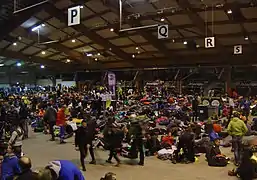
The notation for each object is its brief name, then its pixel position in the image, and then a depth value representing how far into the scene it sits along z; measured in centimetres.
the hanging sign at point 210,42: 1415
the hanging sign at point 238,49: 1728
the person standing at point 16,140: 699
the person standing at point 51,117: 1234
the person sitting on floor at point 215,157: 879
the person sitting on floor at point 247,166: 688
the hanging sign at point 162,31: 1263
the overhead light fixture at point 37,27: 2072
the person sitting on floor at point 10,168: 508
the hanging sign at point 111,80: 2021
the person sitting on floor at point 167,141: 1046
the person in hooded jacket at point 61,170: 367
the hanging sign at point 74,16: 1092
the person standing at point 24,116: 1242
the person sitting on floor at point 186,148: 917
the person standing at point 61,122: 1216
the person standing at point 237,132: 880
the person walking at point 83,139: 812
